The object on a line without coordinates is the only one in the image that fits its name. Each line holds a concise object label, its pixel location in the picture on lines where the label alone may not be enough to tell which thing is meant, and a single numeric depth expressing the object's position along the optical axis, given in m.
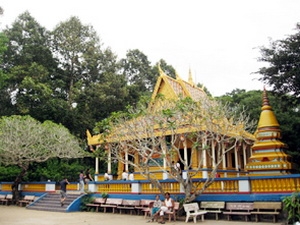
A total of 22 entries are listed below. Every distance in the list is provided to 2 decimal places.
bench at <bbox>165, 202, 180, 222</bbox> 12.68
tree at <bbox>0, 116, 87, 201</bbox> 19.77
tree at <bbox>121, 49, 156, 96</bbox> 43.53
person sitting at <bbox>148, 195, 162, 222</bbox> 12.86
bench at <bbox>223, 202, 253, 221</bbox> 12.32
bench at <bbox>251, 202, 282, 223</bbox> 11.77
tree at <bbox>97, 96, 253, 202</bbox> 13.31
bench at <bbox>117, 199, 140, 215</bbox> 15.47
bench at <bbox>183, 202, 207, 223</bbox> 12.20
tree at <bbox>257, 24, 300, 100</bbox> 15.34
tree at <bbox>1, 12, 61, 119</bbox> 31.05
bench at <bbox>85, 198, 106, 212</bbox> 16.92
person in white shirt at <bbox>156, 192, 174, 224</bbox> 12.46
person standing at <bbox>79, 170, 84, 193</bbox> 19.38
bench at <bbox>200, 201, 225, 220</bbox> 13.02
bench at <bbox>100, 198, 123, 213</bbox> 16.22
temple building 16.64
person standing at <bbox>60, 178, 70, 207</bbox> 17.73
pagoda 16.50
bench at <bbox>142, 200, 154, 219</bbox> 13.67
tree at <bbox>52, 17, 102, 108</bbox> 37.03
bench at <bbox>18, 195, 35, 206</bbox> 20.66
